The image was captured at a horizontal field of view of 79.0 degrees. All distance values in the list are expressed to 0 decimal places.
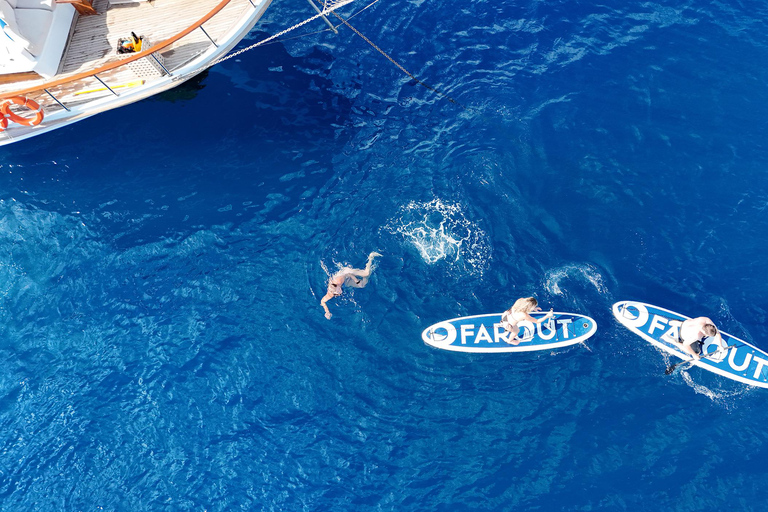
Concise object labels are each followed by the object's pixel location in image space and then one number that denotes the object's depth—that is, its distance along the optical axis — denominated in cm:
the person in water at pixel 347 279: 1500
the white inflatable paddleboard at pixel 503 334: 1492
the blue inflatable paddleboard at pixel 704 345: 1459
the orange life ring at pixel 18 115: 1427
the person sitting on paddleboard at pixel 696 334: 1398
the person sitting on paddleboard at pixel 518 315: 1395
